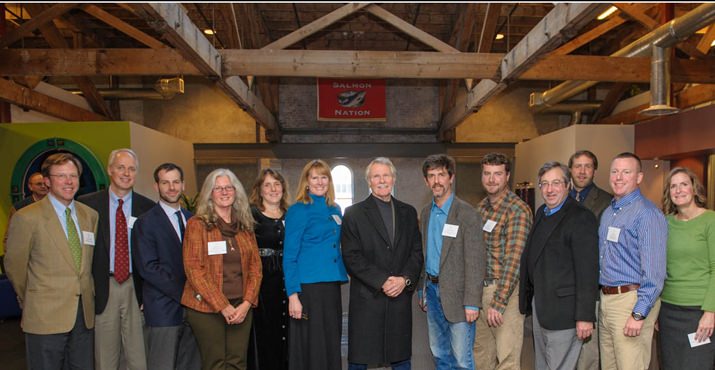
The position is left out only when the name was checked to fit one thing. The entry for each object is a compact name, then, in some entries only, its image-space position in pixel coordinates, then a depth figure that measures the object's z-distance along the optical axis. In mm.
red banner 9398
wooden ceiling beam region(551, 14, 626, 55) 7312
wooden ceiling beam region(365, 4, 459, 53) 6246
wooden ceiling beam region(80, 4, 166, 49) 7031
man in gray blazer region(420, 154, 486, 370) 2863
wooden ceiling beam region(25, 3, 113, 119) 7417
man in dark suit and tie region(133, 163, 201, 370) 2867
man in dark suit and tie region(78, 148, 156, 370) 2971
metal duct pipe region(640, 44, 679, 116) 5656
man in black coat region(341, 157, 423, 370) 2887
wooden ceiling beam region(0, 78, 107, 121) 6863
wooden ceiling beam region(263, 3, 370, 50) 5988
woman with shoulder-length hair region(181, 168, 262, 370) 2768
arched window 11188
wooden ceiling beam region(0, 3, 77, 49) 6445
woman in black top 3219
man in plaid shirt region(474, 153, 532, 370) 2920
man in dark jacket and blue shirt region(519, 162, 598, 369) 2658
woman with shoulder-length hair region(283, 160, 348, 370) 2941
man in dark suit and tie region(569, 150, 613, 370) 3826
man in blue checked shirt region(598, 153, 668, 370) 2627
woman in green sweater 2699
